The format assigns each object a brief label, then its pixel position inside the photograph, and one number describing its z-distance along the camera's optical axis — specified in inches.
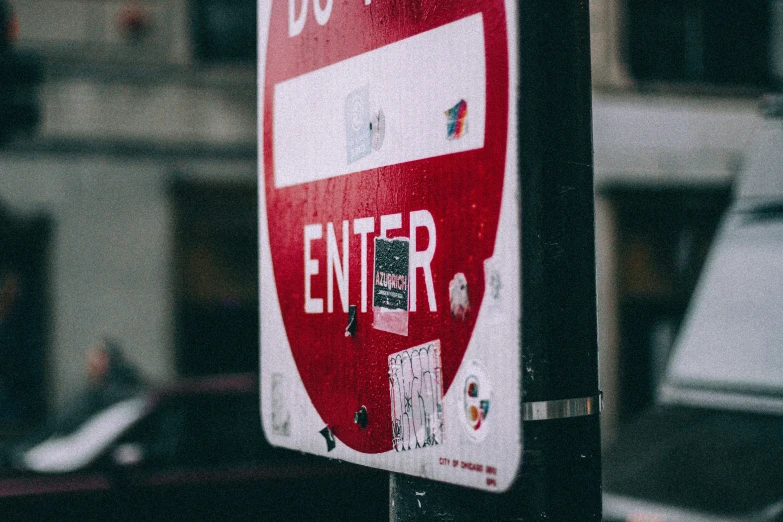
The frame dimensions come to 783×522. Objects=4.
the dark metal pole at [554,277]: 53.2
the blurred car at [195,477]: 234.5
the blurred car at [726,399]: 134.3
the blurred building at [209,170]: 442.3
